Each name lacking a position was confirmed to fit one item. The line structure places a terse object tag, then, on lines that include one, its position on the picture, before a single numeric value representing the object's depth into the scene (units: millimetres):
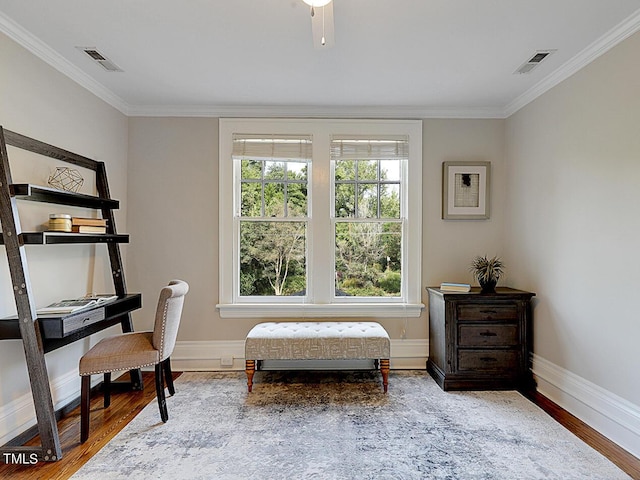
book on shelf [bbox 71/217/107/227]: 2718
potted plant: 3455
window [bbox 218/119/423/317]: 3857
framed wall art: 3867
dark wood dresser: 3291
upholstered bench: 3219
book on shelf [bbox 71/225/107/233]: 2721
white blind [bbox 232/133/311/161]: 3855
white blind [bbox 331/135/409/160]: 3881
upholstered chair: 2475
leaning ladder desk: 2154
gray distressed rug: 2131
